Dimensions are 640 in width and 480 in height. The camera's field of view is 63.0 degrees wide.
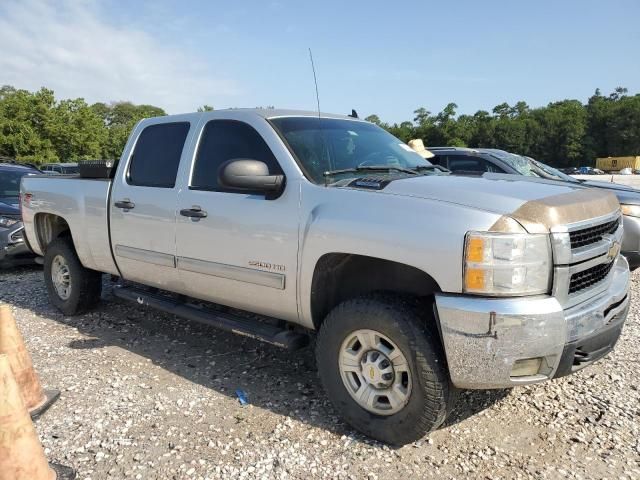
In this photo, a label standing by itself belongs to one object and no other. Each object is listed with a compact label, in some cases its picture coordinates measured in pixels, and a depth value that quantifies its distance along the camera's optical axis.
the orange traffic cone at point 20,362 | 3.36
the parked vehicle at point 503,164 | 6.43
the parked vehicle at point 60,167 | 17.32
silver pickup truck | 2.58
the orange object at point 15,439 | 2.34
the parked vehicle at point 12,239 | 7.51
